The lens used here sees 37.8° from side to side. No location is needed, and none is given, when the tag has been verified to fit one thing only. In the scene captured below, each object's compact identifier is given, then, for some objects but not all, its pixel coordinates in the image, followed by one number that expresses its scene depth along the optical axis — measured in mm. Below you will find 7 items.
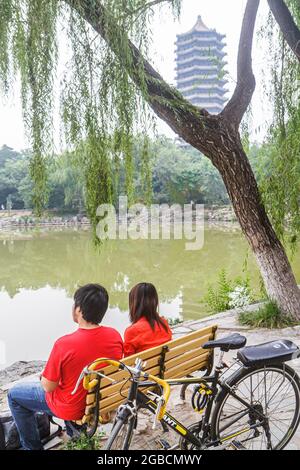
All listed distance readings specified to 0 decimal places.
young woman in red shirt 2197
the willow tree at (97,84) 2932
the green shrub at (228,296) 5605
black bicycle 1774
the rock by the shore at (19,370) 3988
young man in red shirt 1747
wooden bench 1712
